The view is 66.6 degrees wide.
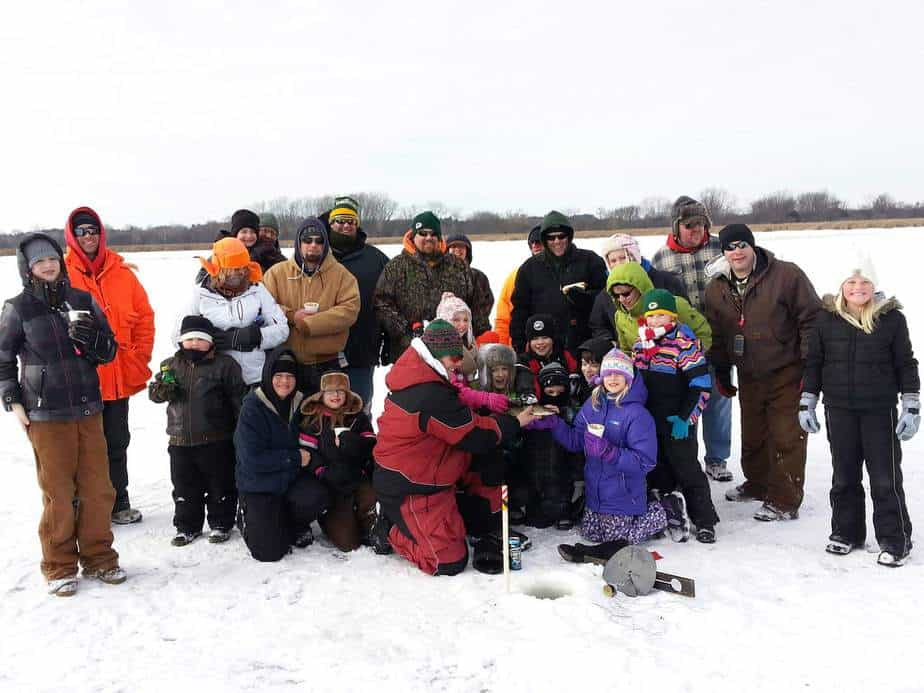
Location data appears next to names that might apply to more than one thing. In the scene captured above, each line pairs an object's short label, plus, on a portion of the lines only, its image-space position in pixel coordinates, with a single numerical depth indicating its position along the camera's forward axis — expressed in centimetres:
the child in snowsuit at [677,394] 476
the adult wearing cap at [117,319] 495
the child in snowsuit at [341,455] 472
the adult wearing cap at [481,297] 611
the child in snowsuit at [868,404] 429
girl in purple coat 463
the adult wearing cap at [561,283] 589
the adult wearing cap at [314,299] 537
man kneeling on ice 422
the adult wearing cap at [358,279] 615
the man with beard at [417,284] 581
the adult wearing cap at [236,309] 488
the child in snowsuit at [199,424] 476
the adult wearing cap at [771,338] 506
